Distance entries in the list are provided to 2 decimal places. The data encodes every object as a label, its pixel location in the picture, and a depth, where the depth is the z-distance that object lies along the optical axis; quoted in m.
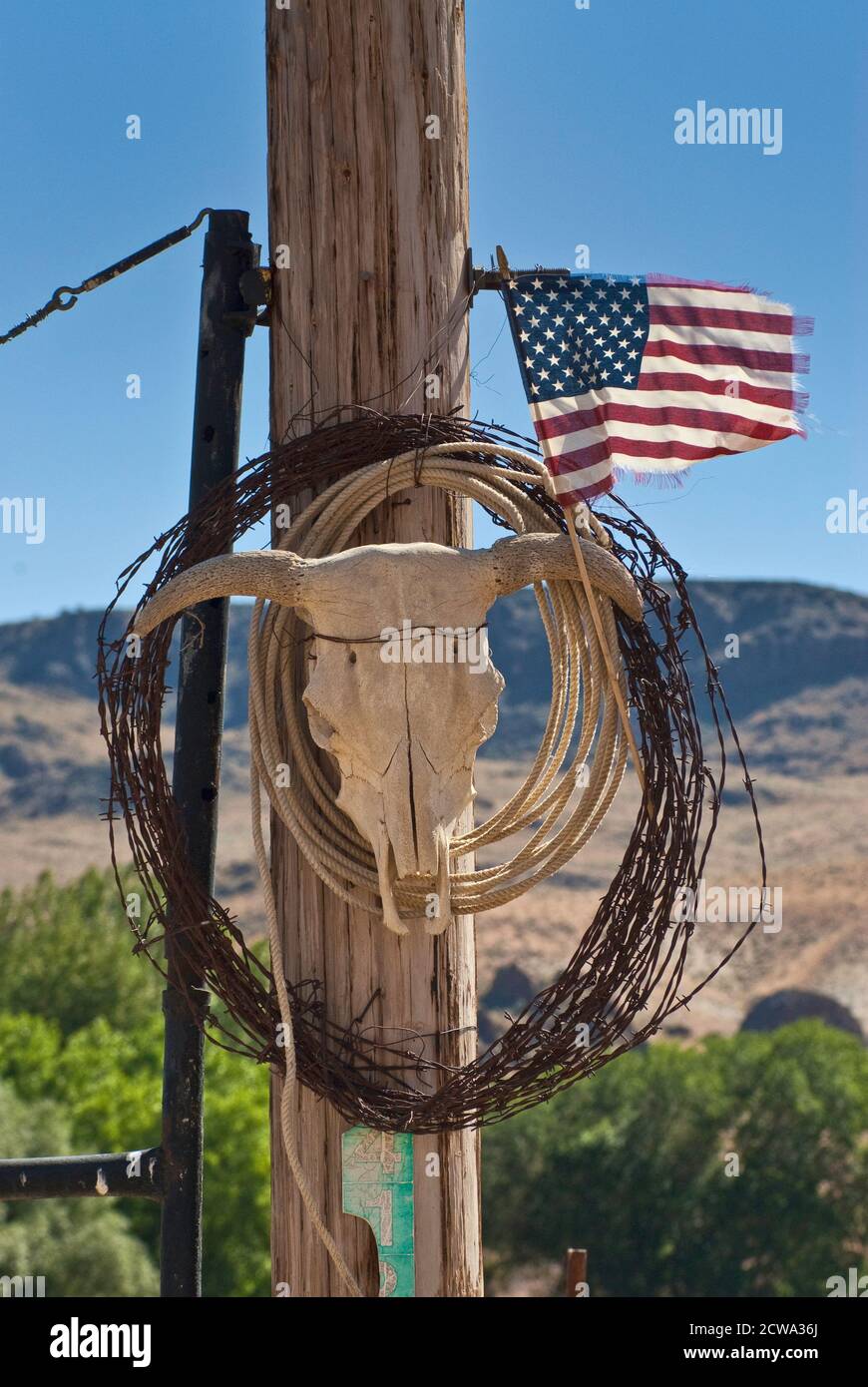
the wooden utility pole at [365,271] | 4.32
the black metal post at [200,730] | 4.49
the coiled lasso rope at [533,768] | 4.23
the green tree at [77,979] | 43.56
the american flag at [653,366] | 4.44
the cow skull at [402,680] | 4.04
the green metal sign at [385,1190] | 4.21
